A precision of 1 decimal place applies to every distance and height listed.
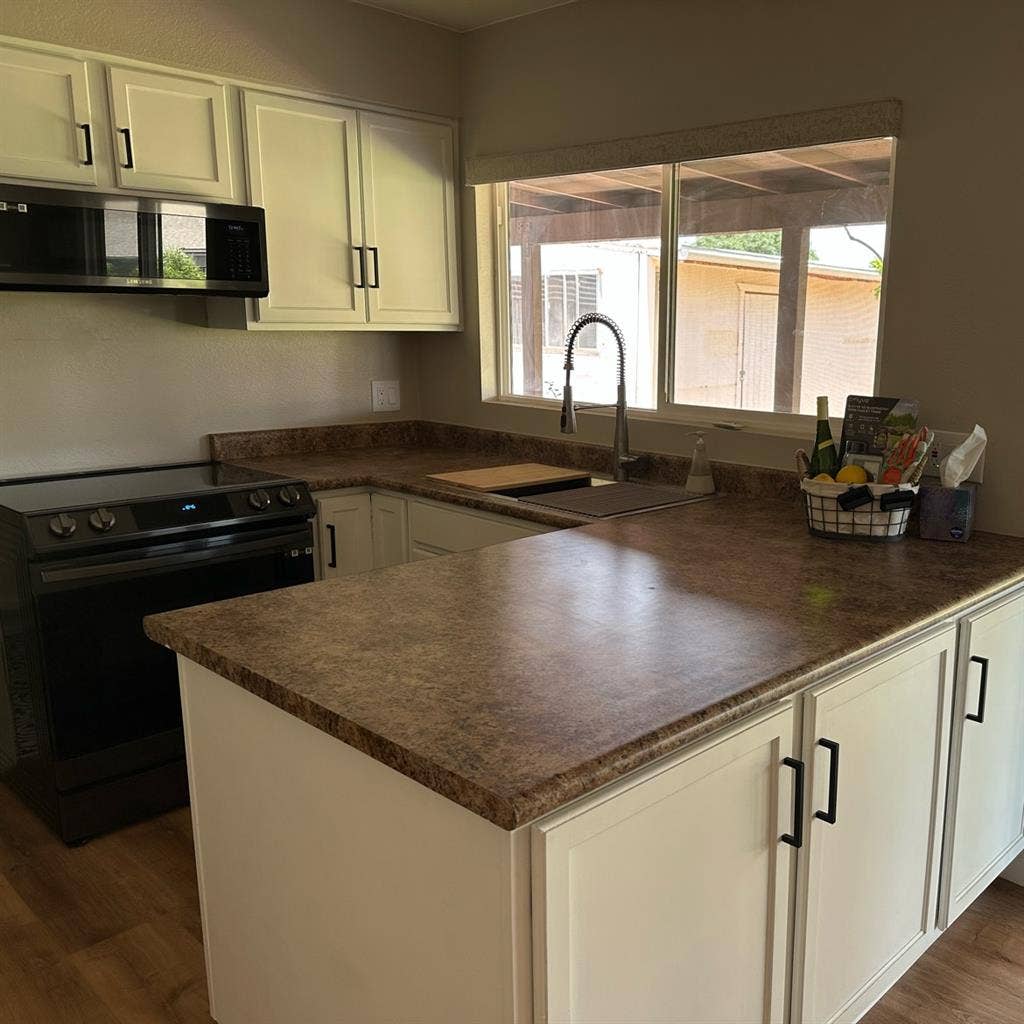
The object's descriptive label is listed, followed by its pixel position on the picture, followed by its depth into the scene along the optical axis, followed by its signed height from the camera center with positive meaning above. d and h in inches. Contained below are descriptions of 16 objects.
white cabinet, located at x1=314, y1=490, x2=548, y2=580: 113.3 -24.1
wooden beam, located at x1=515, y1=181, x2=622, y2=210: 125.9 +19.4
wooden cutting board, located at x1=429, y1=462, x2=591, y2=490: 114.3 -17.7
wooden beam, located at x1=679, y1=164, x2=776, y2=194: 107.0 +17.6
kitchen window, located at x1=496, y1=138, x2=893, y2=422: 100.5 +6.5
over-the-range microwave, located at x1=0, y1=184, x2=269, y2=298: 97.5 +10.3
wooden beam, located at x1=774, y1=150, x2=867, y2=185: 98.7 +17.0
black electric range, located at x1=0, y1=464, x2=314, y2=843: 95.5 -28.2
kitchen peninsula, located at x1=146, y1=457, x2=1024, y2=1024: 45.1 -24.8
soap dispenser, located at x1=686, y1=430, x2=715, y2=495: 109.5 -16.3
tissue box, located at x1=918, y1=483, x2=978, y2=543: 85.1 -16.4
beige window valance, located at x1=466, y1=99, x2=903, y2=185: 92.9 +21.2
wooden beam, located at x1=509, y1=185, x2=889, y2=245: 98.8 +13.5
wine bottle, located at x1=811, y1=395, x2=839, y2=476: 90.4 -11.4
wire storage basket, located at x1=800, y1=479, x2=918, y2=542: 83.8 -15.9
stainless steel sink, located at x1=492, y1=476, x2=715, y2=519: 102.2 -18.7
